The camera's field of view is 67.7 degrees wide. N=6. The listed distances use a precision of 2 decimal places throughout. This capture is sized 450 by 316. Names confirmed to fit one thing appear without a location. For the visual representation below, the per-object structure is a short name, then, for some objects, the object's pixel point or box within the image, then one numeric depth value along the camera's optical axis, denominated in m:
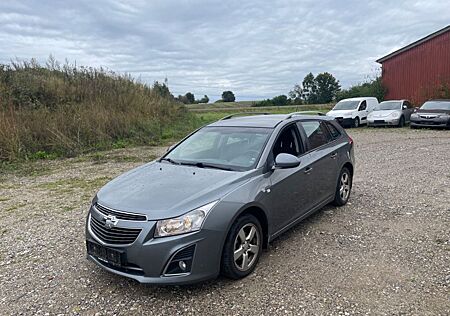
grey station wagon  2.87
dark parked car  15.64
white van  18.17
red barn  20.69
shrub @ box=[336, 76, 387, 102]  25.38
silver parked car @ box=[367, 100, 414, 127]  17.48
